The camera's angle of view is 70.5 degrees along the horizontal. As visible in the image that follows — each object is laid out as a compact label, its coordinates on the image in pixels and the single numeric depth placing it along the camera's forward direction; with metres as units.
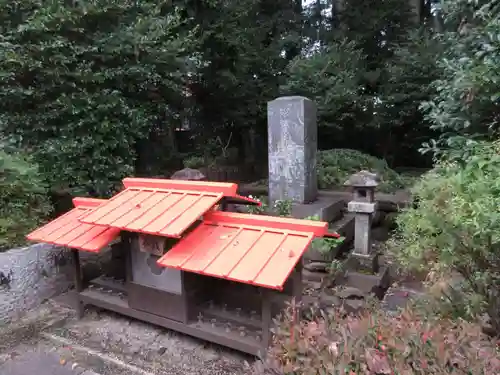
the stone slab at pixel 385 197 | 7.46
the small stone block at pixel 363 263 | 5.08
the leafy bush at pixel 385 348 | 1.78
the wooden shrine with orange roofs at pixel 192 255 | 3.05
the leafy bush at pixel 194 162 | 11.02
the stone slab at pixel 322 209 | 6.23
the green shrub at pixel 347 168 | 8.86
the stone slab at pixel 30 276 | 4.48
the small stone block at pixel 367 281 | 4.81
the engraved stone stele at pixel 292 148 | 6.59
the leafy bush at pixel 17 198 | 4.71
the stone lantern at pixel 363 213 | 5.07
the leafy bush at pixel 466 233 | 2.51
